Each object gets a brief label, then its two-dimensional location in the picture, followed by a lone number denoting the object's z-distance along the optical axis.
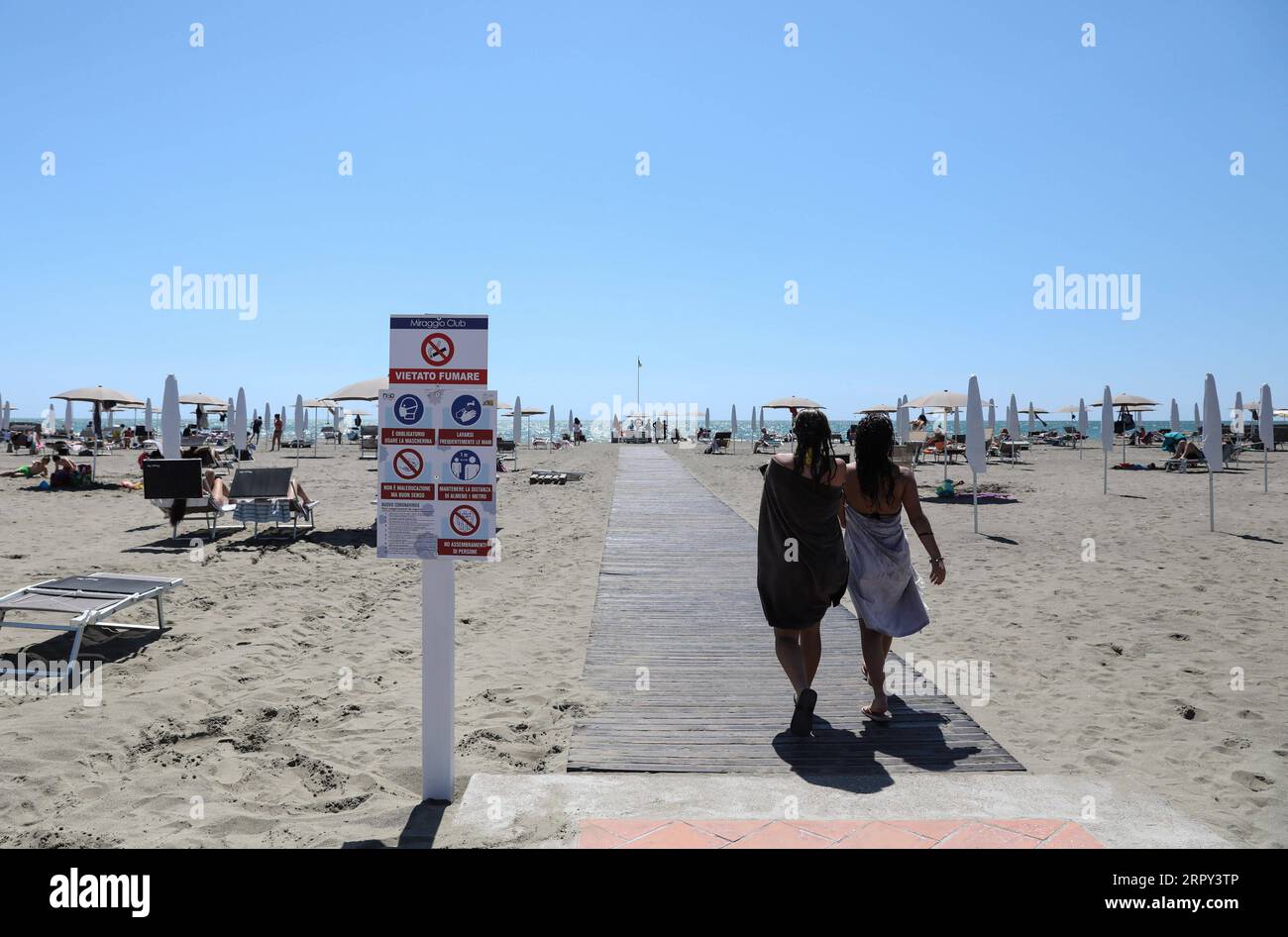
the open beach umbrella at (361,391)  12.43
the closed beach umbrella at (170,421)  11.64
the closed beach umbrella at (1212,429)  11.02
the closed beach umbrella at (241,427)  21.81
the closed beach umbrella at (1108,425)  16.72
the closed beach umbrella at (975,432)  11.59
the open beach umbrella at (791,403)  30.79
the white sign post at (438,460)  3.09
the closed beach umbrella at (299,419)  29.00
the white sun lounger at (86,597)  4.87
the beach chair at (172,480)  9.60
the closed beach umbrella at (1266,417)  16.39
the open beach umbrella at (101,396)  19.81
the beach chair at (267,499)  9.62
